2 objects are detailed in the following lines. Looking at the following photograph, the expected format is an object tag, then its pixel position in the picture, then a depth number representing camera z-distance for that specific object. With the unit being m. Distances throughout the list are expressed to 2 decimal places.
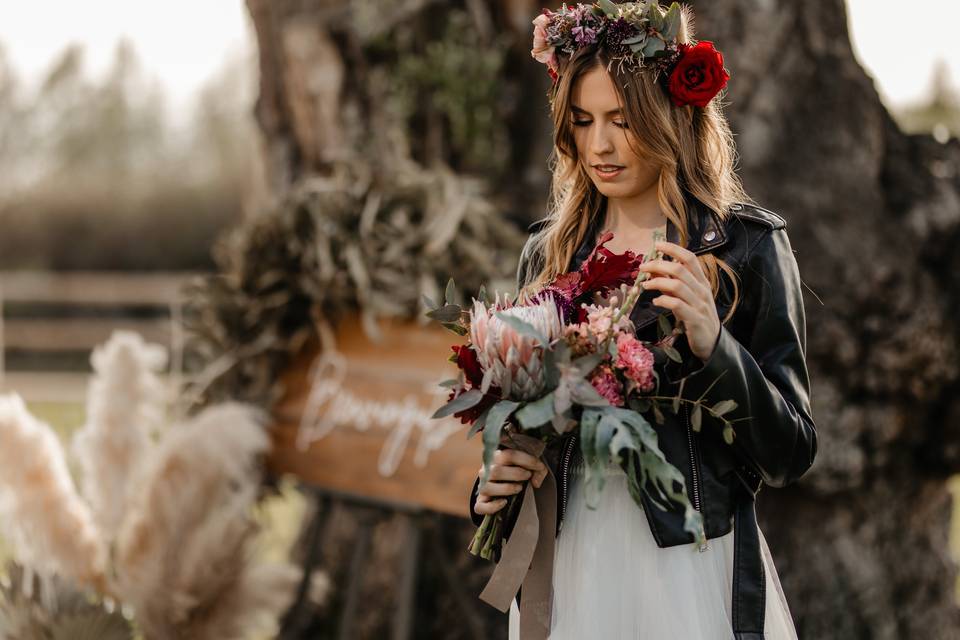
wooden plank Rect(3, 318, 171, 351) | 11.69
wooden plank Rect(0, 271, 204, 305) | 11.49
